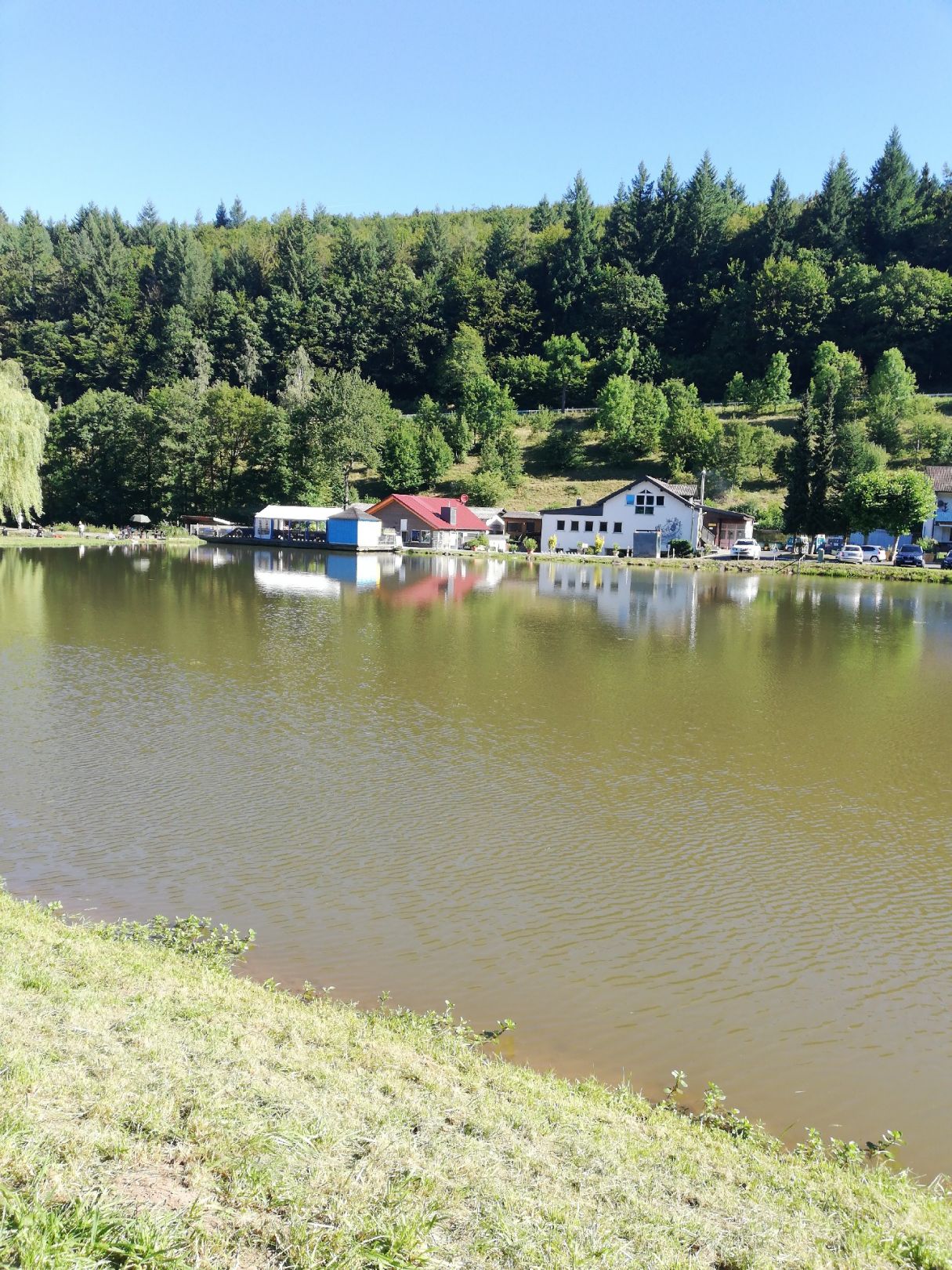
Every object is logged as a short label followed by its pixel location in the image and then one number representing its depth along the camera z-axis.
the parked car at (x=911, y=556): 51.50
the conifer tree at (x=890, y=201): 93.94
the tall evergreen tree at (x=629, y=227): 106.44
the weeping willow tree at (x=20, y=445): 38.62
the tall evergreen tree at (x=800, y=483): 57.41
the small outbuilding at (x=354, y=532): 61.06
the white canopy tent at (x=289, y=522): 65.50
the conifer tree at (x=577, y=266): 105.69
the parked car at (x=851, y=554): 53.84
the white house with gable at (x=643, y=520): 59.59
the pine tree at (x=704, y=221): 104.56
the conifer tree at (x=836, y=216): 95.06
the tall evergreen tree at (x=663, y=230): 105.94
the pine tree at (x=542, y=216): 125.44
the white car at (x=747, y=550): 57.25
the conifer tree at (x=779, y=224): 98.31
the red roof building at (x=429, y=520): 62.66
